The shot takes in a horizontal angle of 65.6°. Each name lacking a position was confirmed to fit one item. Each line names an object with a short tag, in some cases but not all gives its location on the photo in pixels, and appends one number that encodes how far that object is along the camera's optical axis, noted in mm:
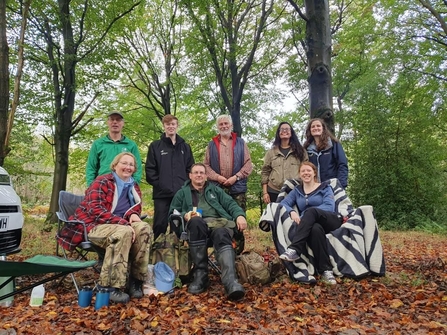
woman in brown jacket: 4617
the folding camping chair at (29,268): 1571
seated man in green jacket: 3422
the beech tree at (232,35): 10102
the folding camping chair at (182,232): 3752
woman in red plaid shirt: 3252
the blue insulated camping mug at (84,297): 3207
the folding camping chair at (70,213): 3350
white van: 3098
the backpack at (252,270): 3749
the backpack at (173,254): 3832
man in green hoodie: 4480
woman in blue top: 3727
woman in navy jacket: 4598
